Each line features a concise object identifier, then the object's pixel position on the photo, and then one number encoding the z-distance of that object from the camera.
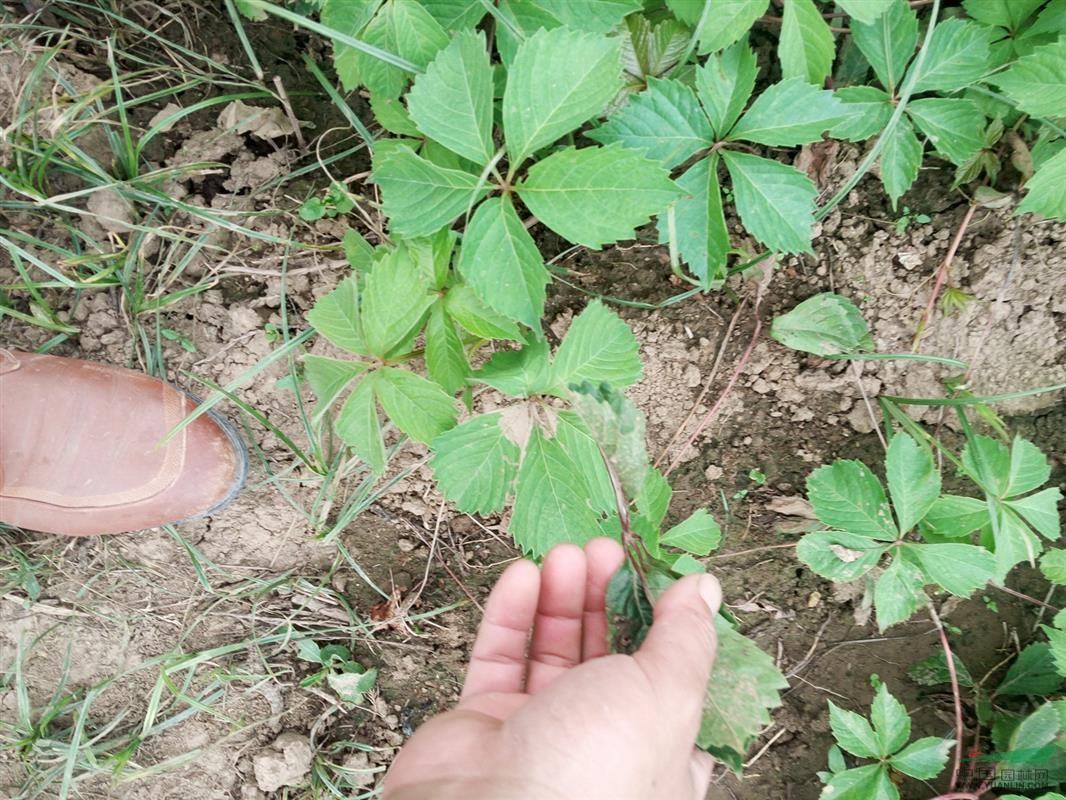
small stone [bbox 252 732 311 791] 0.51
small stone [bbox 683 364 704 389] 0.45
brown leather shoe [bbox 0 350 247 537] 0.45
